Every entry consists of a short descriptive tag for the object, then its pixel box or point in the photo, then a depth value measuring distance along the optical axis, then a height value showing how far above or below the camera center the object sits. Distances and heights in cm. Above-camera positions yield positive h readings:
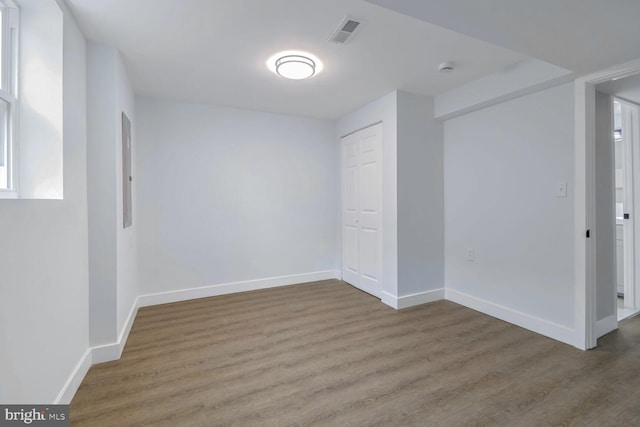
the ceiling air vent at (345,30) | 194 +128
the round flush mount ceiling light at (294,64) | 240 +127
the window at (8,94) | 146 +61
